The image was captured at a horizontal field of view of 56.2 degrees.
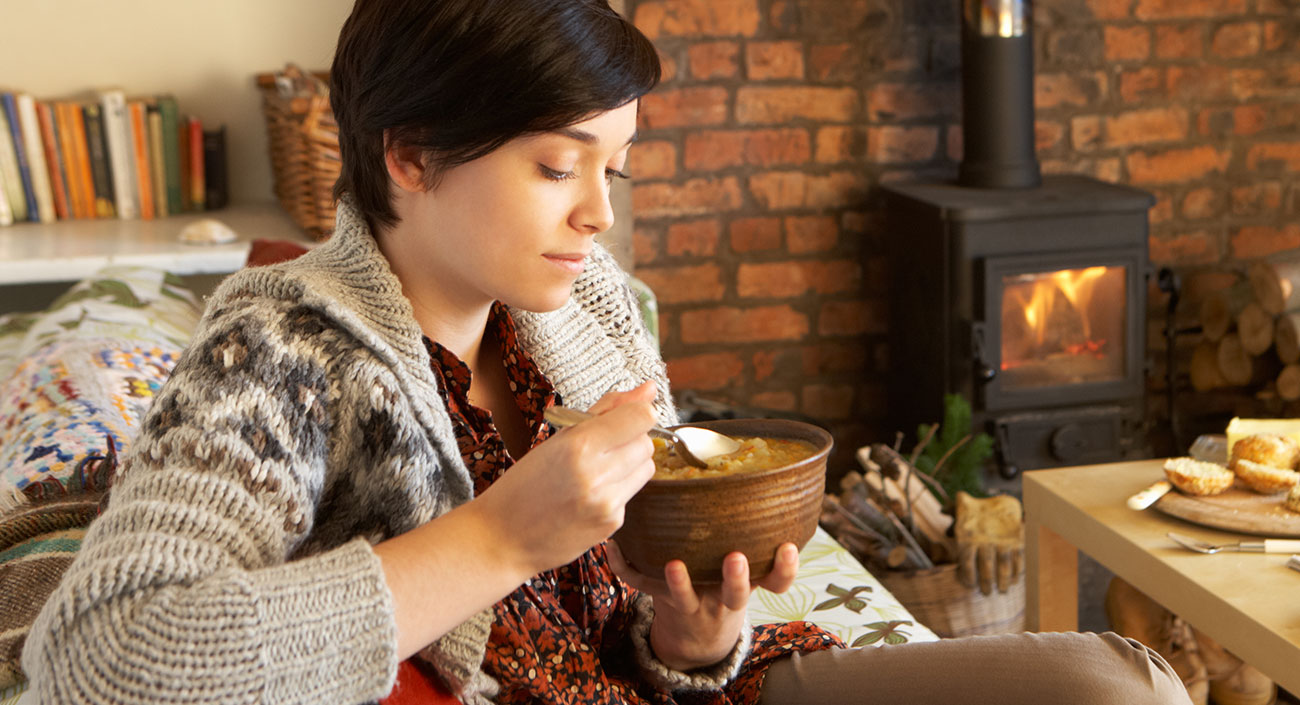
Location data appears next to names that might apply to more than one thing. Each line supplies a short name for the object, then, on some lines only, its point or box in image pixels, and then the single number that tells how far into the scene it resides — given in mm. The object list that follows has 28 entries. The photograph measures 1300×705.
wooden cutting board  1521
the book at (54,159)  2740
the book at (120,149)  2754
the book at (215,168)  2904
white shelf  2320
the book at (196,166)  2863
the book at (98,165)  2764
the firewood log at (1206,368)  3027
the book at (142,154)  2777
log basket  2137
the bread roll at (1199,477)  1631
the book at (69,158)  2748
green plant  2371
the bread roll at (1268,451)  1660
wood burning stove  2576
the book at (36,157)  2707
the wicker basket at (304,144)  2404
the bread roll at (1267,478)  1604
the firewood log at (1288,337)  2746
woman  714
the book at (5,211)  2791
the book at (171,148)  2816
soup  869
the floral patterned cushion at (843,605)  1446
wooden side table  1329
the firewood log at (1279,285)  2732
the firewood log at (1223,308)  2918
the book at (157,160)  2816
